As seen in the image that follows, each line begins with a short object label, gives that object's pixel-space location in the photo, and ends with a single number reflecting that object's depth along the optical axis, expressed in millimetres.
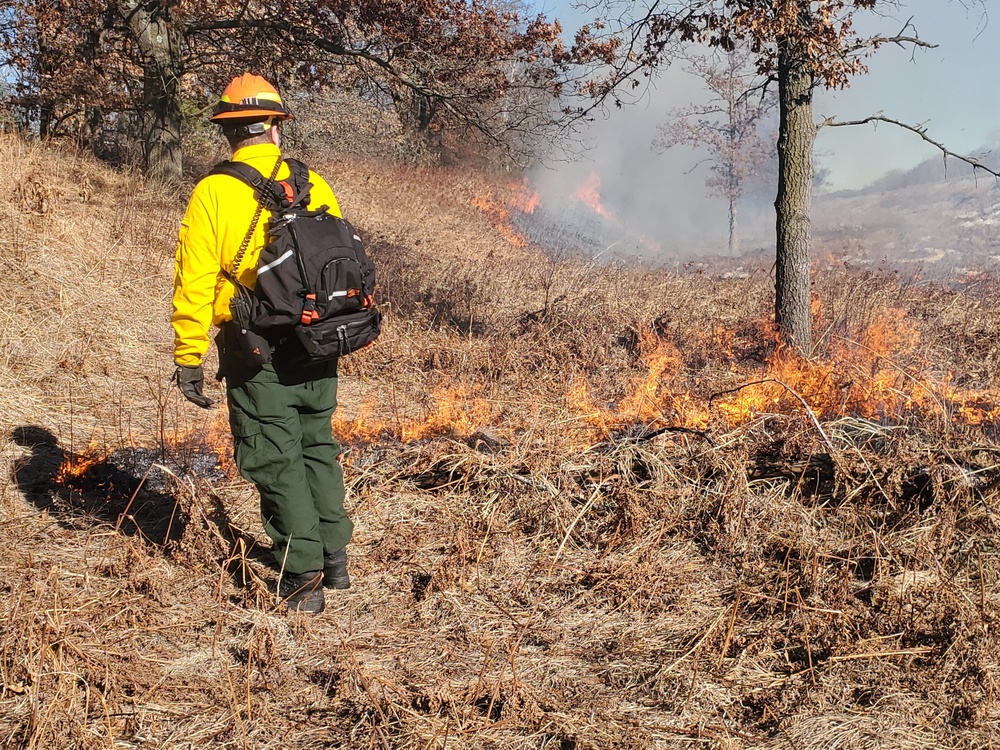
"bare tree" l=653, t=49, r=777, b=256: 25953
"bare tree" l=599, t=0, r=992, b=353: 6168
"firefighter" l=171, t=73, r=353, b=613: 3303
